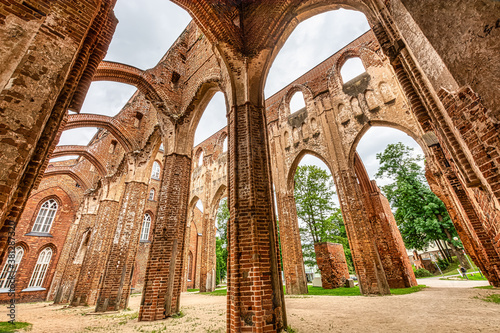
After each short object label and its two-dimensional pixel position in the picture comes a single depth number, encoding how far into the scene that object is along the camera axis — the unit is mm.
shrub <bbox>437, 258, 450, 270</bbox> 21688
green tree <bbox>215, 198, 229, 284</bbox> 26803
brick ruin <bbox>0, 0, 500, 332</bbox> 2021
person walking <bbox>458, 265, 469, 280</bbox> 15167
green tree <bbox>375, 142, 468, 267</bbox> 17016
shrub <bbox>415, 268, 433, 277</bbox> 21119
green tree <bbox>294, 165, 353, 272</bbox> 17766
